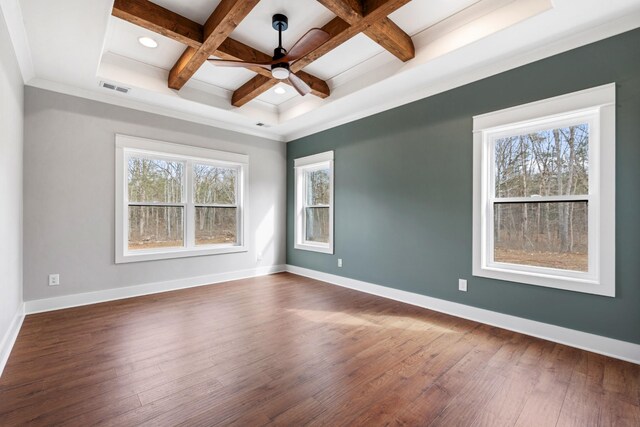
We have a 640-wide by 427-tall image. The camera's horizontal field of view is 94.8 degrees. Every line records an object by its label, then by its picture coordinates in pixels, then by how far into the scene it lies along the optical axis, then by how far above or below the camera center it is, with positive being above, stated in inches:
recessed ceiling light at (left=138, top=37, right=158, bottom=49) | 123.6 +73.5
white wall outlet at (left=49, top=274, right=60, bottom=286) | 137.9 -31.2
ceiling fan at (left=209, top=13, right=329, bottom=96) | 100.5 +59.3
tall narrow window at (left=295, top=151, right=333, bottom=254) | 200.5 +8.0
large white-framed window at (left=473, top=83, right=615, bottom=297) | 97.7 +8.1
